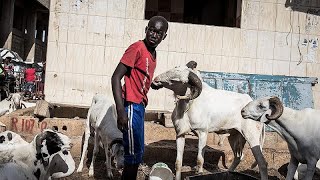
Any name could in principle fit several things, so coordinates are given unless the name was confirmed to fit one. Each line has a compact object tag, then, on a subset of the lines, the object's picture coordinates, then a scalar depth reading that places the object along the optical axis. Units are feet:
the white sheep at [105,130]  15.98
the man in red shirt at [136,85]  11.44
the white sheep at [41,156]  9.71
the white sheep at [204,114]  17.07
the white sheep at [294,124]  15.96
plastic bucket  16.23
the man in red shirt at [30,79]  58.23
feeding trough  14.40
